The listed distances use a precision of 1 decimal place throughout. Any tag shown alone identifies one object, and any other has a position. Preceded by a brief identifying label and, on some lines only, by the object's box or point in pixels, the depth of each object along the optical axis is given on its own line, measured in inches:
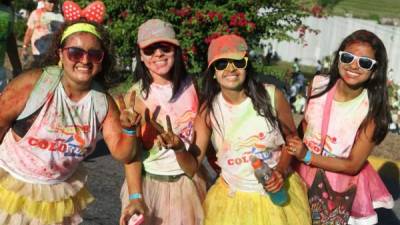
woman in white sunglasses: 141.1
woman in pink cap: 139.1
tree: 400.5
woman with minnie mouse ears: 129.3
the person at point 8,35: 207.0
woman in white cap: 144.3
